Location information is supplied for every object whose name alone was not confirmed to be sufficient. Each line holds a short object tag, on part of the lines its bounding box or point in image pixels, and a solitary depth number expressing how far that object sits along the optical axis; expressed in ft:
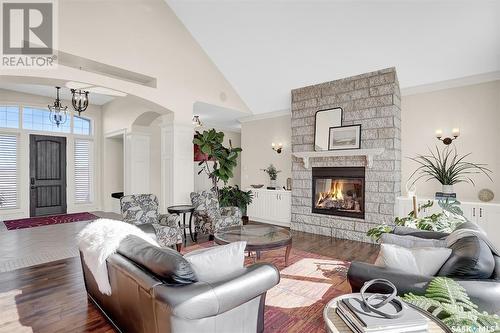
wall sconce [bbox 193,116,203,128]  21.54
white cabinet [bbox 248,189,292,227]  20.52
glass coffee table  10.30
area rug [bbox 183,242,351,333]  7.54
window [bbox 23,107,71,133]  23.76
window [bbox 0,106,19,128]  22.62
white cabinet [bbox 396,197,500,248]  12.61
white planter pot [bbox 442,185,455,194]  14.03
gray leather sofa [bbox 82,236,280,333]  4.58
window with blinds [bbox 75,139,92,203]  26.63
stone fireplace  15.43
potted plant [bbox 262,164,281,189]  22.04
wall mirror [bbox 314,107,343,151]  17.48
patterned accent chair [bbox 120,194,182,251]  12.94
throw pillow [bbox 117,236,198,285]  4.91
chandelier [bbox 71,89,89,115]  16.24
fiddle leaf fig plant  18.84
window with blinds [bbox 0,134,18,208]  22.48
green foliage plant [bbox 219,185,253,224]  20.84
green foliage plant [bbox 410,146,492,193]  14.10
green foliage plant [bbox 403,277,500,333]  3.79
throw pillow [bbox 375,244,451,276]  5.73
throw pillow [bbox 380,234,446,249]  7.31
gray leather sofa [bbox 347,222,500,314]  4.83
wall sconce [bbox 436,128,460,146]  14.37
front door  24.07
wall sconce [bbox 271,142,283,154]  21.90
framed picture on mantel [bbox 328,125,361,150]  16.53
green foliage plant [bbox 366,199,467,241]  9.55
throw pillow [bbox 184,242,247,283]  5.50
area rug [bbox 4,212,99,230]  20.44
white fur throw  6.55
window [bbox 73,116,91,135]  26.55
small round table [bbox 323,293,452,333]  3.87
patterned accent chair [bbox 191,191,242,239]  15.71
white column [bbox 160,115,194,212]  17.85
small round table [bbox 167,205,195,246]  15.58
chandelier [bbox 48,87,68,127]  18.20
